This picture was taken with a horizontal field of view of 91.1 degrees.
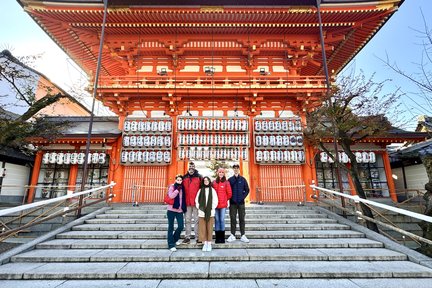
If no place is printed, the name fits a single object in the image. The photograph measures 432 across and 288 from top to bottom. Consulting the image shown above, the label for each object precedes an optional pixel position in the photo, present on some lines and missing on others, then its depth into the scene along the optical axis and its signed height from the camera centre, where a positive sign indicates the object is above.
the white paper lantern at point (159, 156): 12.29 +1.64
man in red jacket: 5.82 -0.31
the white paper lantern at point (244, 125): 12.38 +3.41
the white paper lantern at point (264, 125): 12.55 +3.45
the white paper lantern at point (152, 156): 12.27 +1.64
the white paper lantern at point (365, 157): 12.70 +1.57
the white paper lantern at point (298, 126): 12.62 +3.41
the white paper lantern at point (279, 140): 12.40 +2.52
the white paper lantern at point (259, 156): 12.29 +1.61
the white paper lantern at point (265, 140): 12.40 +2.55
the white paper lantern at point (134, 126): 12.48 +3.42
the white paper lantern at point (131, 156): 12.23 +1.64
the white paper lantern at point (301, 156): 12.26 +1.60
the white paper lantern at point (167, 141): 12.48 +2.53
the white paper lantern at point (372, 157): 12.70 +1.57
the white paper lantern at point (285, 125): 12.57 +3.46
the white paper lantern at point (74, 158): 12.88 +1.62
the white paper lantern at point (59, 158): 12.79 +1.59
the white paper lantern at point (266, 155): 12.29 +1.67
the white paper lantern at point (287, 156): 12.27 +1.60
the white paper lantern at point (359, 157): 12.70 +1.57
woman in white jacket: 5.52 -0.74
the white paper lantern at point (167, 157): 12.29 +1.58
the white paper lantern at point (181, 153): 12.29 +1.78
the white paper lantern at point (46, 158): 12.70 +1.61
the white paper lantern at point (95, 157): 12.90 +1.68
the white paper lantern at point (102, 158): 12.91 +1.62
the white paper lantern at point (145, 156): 12.26 +1.61
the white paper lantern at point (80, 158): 12.92 +1.63
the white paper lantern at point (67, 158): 12.84 +1.62
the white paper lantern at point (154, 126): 12.52 +3.43
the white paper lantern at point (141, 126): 12.51 +3.42
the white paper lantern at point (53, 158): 12.73 +1.61
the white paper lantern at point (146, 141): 12.34 +2.52
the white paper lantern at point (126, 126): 12.48 +3.42
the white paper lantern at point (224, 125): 12.32 +3.40
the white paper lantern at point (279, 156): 12.29 +1.61
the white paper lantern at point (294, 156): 12.26 +1.60
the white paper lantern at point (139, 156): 12.26 +1.64
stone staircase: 4.14 -1.74
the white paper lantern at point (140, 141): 12.34 +2.52
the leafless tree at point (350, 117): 8.71 +2.79
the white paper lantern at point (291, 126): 12.58 +3.39
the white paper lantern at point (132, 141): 12.30 +2.51
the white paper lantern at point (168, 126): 12.59 +3.43
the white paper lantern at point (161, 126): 12.53 +3.43
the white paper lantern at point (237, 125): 12.34 +3.41
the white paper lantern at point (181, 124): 12.34 +3.49
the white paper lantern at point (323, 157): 12.88 +1.60
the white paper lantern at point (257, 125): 12.54 +3.45
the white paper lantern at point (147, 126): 12.50 +3.43
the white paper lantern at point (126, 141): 12.29 +2.51
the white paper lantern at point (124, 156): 12.16 +1.60
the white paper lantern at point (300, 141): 12.39 +2.48
